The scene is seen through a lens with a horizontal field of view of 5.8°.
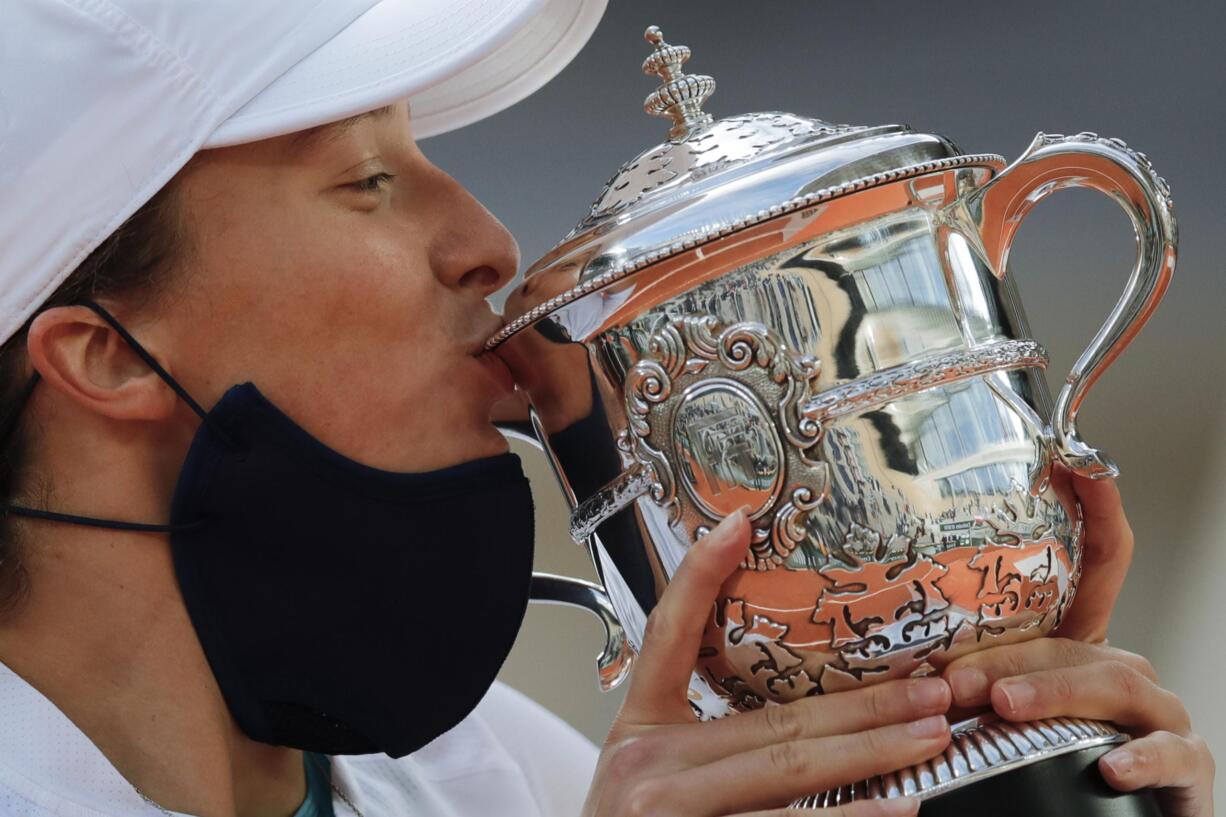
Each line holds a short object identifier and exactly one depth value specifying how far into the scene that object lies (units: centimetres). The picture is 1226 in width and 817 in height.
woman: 397
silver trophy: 391
